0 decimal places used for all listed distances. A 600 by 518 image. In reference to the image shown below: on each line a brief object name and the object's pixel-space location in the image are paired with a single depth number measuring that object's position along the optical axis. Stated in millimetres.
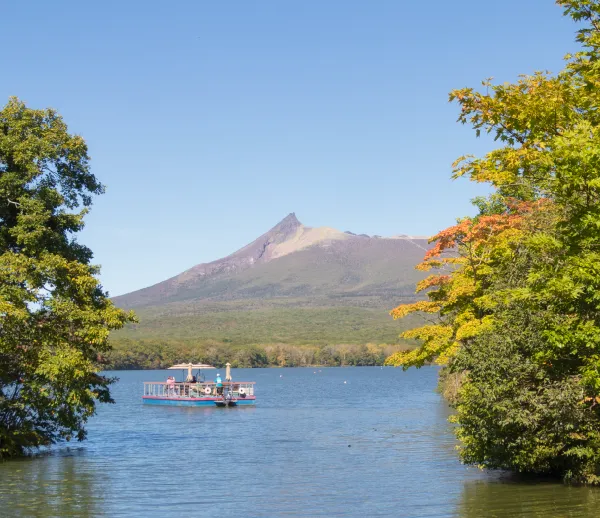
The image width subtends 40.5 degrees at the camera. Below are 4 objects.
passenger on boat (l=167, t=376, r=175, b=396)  78762
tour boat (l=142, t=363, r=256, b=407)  73438
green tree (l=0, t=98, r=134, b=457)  28953
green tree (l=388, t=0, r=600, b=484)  17078
